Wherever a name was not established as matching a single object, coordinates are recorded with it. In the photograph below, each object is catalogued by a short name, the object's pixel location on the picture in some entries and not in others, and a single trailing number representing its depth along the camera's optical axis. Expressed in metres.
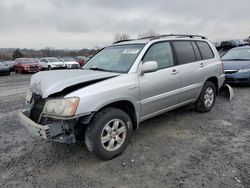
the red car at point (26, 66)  16.89
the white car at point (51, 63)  18.49
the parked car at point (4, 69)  15.59
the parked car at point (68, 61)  18.90
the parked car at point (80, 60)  22.36
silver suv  2.50
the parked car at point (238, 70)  6.41
